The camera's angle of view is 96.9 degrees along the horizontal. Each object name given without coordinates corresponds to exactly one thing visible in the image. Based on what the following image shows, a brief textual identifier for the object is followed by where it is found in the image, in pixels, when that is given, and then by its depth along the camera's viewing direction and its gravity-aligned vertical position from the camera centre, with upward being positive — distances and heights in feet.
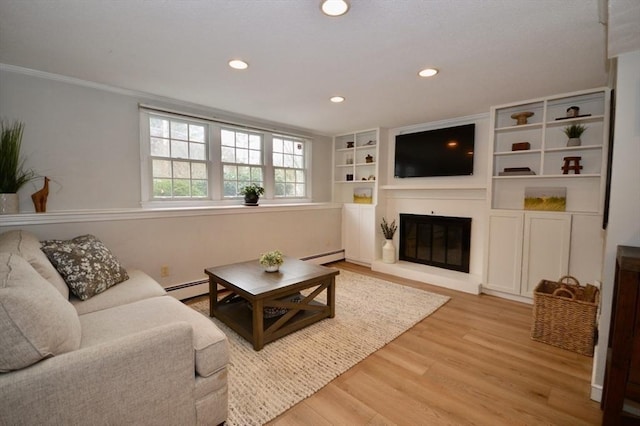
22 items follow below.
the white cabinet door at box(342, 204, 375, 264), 15.06 -1.92
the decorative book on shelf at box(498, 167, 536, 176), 10.42 +1.02
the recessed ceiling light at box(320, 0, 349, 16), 4.90 +3.36
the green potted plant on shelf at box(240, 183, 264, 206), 12.67 +0.09
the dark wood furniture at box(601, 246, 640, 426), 4.24 -2.24
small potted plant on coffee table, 8.56 -1.96
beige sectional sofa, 3.13 -2.27
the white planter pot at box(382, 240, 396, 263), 14.40 -2.79
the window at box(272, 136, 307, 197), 14.67 +1.58
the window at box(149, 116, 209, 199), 10.68 +1.46
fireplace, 12.89 -2.07
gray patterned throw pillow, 6.33 -1.67
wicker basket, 7.20 -3.12
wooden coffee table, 7.14 -2.83
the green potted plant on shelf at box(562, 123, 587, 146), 9.52 +2.23
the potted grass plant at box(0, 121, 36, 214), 7.39 +0.74
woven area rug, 5.51 -3.87
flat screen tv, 12.44 +2.13
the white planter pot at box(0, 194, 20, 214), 7.35 -0.26
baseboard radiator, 10.08 -3.43
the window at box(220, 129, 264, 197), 12.60 +1.69
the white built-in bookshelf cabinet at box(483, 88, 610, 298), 9.36 +0.35
